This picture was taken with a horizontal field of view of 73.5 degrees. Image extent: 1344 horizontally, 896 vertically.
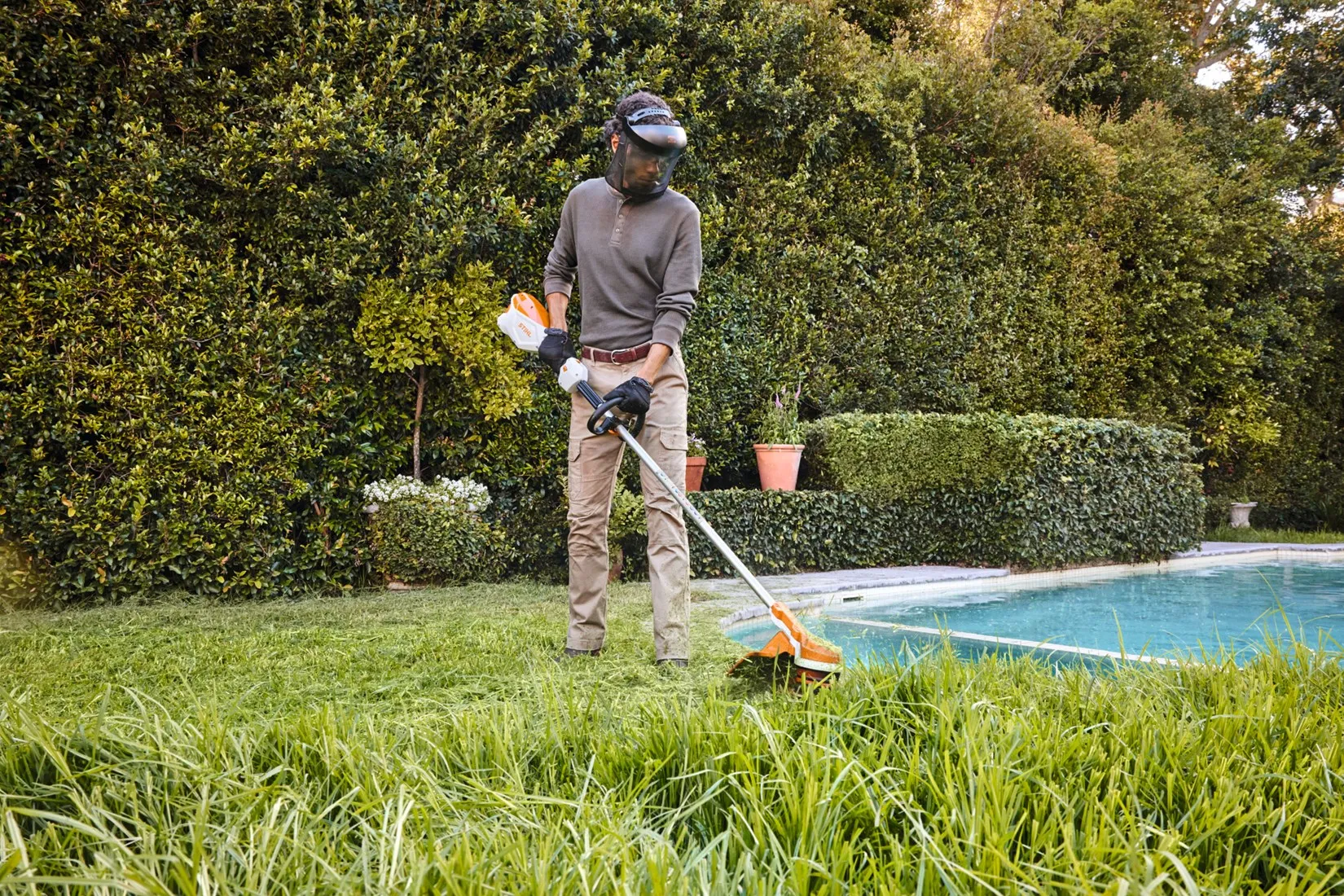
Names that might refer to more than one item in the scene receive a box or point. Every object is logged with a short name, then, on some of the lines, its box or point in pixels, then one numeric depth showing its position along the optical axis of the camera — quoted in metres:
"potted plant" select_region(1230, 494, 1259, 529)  12.52
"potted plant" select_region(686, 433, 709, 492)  7.21
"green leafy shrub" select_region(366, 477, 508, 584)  5.73
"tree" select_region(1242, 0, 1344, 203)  13.94
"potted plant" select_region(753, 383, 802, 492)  7.44
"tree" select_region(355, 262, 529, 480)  5.78
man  3.58
